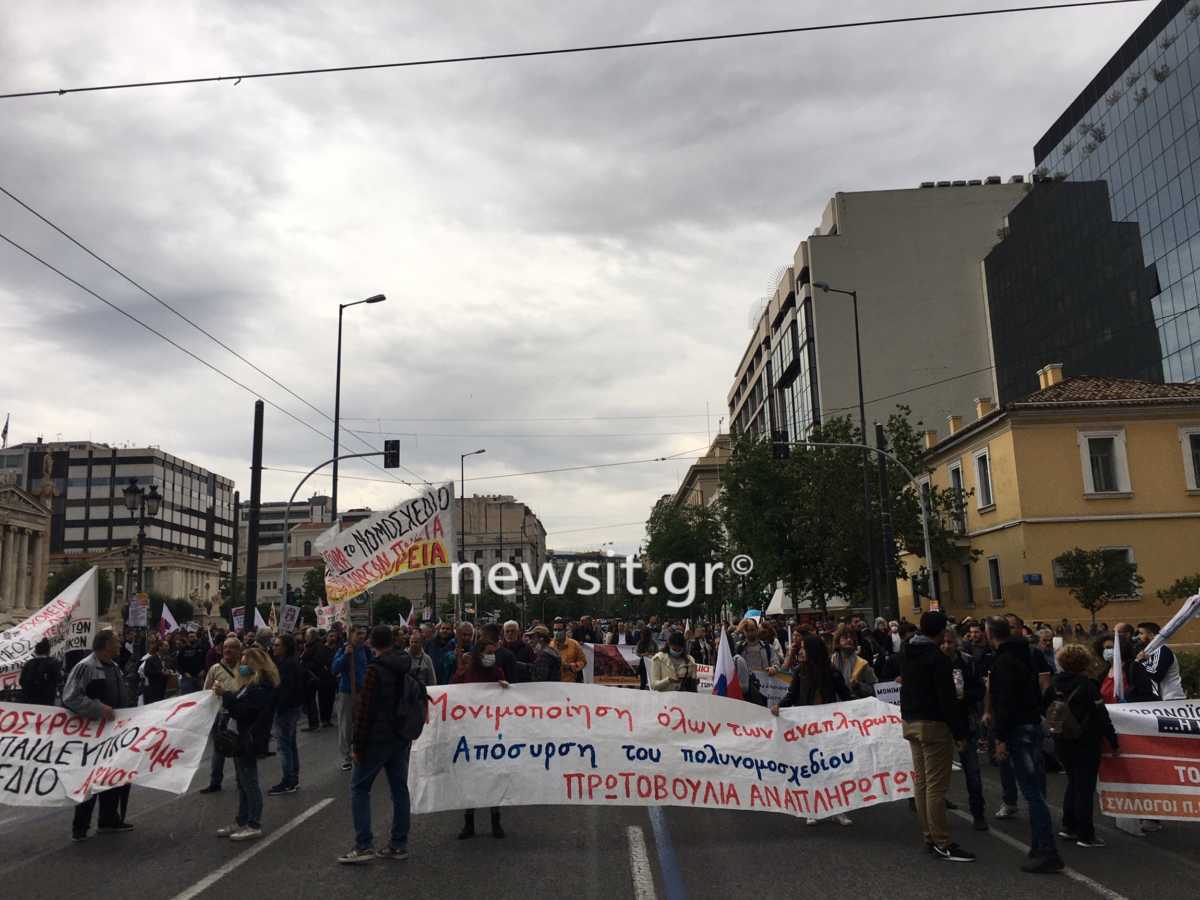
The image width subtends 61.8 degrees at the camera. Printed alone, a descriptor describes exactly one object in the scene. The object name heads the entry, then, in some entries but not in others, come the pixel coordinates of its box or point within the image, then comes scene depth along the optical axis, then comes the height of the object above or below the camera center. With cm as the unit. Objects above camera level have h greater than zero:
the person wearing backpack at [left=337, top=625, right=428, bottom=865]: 754 -82
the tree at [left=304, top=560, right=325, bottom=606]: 9112 +399
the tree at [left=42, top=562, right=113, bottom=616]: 8740 +522
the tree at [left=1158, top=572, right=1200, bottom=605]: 2625 +34
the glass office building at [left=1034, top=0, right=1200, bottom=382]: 5191 +2458
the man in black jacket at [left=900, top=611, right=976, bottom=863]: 758 -80
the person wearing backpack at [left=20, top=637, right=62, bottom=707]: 1137 -43
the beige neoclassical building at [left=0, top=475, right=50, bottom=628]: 8775 +822
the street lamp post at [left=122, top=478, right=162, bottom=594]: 2784 +381
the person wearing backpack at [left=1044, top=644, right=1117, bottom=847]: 783 -97
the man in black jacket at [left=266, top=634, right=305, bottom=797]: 1087 -85
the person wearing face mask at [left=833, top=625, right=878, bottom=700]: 1145 -64
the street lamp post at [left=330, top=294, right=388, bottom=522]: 3142 +745
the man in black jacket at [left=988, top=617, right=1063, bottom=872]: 770 -76
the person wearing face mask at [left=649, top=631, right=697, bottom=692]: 1270 -65
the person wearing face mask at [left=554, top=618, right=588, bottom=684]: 1470 -54
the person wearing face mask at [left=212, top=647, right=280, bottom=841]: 863 -79
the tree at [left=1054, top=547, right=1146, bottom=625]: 2966 +82
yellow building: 3528 +412
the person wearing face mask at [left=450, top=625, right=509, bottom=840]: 930 -42
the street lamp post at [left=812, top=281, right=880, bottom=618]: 3043 +196
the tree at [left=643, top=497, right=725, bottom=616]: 6538 +486
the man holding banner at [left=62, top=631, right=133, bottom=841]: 882 -54
